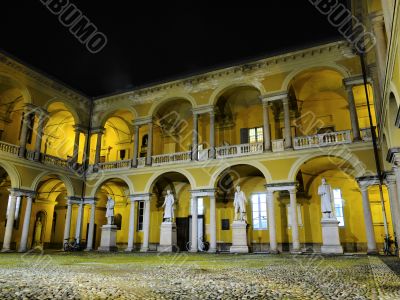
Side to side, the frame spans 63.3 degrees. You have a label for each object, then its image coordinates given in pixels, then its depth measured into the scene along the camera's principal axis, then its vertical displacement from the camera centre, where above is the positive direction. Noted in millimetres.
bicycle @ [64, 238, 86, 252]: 20328 -1052
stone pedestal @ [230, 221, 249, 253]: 16234 -438
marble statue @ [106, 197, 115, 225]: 20094 +1025
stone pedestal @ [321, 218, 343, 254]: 14388 -340
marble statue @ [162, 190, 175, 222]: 18062 +1094
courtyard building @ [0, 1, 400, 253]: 16578 +4030
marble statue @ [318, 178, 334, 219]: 14773 +1269
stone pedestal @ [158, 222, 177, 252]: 17672 -528
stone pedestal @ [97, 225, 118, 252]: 19781 -651
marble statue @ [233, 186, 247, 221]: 16594 +1101
